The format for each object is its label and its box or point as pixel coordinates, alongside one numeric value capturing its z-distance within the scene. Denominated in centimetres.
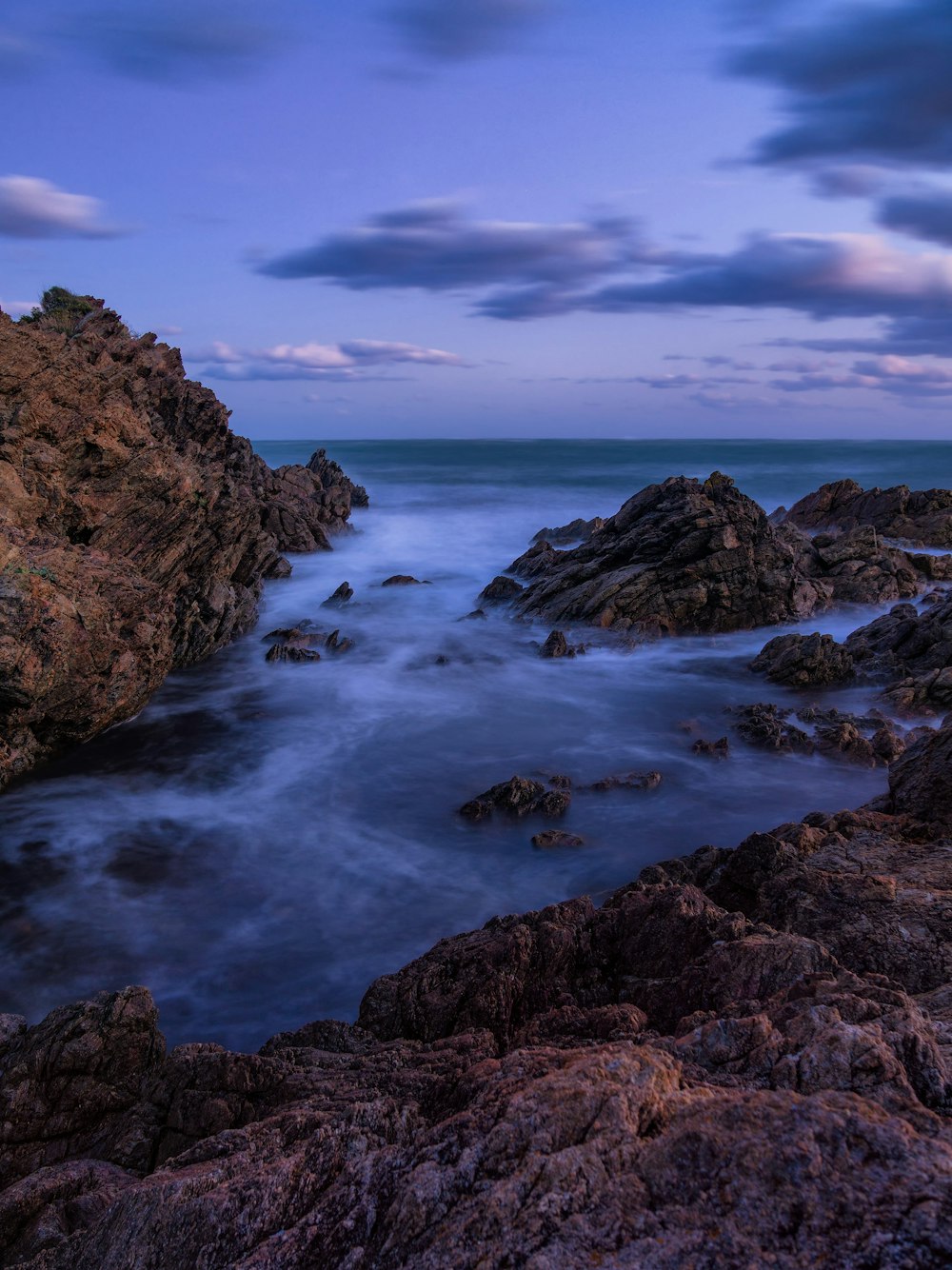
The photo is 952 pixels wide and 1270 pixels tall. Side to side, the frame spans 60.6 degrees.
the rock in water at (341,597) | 2727
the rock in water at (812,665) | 1811
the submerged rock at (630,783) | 1344
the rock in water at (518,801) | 1252
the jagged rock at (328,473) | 4706
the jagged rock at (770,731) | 1467
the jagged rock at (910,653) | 1625
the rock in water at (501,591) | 2781
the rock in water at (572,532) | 3831
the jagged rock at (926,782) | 864
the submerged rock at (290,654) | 2064
